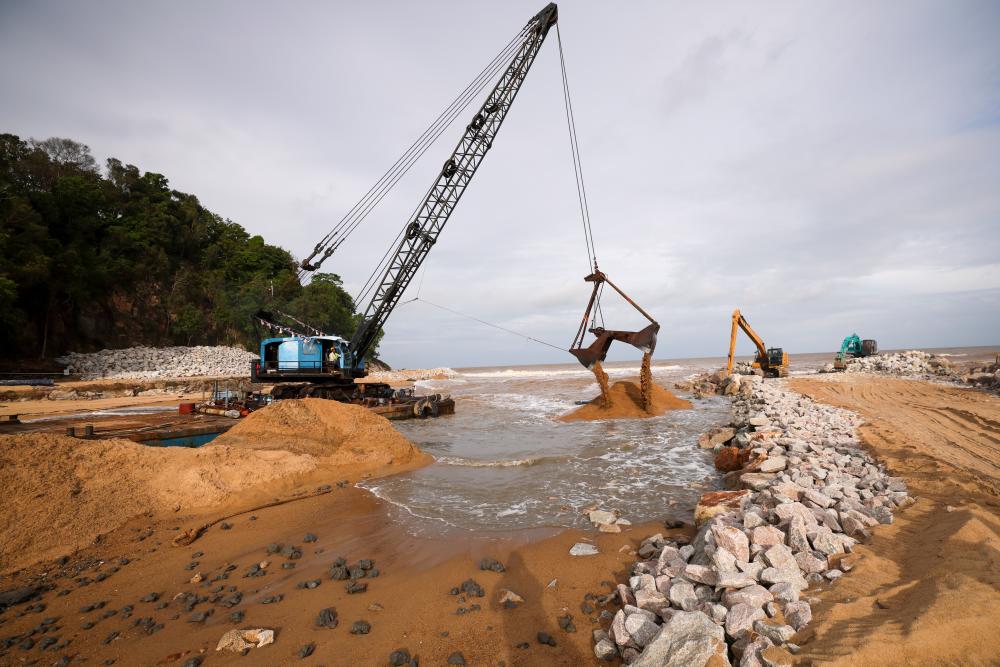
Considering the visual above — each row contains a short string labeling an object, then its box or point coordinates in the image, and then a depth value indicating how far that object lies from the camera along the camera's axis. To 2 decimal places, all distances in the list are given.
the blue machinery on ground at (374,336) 18.22
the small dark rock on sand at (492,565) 5.22
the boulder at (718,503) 5.69
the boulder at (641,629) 3.39
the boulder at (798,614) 3.07
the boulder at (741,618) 3.08
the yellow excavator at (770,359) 30.88
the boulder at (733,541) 4.07
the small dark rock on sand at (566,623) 3.91
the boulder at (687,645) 2.82
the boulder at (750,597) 3.34
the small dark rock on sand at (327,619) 4.09
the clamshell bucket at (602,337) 17.88
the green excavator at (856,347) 38.06
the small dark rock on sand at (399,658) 3.58
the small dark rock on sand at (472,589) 4.63
